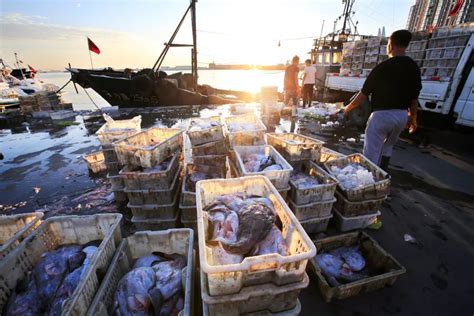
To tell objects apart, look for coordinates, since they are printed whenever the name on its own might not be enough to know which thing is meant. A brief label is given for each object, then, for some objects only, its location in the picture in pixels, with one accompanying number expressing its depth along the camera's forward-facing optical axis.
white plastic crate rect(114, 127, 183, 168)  3.32
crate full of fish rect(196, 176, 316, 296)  1.39
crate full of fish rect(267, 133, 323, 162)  3.56
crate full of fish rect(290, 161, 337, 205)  2.97
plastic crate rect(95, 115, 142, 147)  4.14
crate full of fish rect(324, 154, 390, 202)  3.09
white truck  5.52
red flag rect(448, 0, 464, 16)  8.77
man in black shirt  3.30
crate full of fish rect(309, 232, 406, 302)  2.30
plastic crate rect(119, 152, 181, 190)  3.06
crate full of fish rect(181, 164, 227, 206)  3.09
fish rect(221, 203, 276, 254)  1.66
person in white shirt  10.09
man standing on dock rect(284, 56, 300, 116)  8.38
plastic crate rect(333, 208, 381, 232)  3.20
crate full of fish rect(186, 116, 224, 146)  3.89
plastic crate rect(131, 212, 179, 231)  3.29
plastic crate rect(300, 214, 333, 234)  3.13
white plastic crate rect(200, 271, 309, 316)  1.42
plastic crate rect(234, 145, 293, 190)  2.81
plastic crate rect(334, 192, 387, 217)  3.13
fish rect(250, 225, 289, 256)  1.66
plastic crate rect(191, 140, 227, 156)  3.90
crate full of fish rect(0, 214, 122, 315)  1.73
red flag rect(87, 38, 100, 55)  11.25
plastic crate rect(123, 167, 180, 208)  3.15
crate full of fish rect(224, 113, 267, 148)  3.97
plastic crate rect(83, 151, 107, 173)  5.14
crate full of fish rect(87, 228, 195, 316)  1.79
